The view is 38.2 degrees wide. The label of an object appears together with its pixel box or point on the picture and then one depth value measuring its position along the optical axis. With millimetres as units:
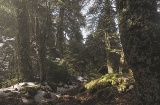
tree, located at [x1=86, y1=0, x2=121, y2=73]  12967
